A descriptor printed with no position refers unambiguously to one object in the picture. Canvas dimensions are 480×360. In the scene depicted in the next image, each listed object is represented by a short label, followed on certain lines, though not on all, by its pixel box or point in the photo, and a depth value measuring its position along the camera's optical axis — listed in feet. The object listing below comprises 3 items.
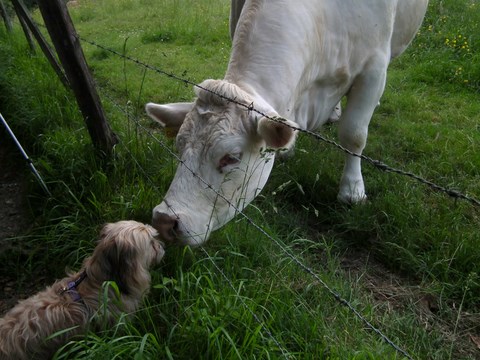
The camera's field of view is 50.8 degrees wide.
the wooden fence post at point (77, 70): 11.10
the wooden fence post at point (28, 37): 22.30
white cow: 9.11
